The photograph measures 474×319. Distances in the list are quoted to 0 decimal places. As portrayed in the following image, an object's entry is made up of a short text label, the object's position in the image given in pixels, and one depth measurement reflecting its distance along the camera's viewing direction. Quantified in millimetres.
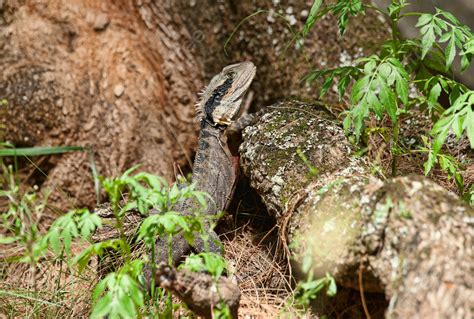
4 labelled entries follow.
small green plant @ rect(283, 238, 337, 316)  5359
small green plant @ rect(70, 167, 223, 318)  4969
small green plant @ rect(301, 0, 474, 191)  6078
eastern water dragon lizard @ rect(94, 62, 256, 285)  8078
